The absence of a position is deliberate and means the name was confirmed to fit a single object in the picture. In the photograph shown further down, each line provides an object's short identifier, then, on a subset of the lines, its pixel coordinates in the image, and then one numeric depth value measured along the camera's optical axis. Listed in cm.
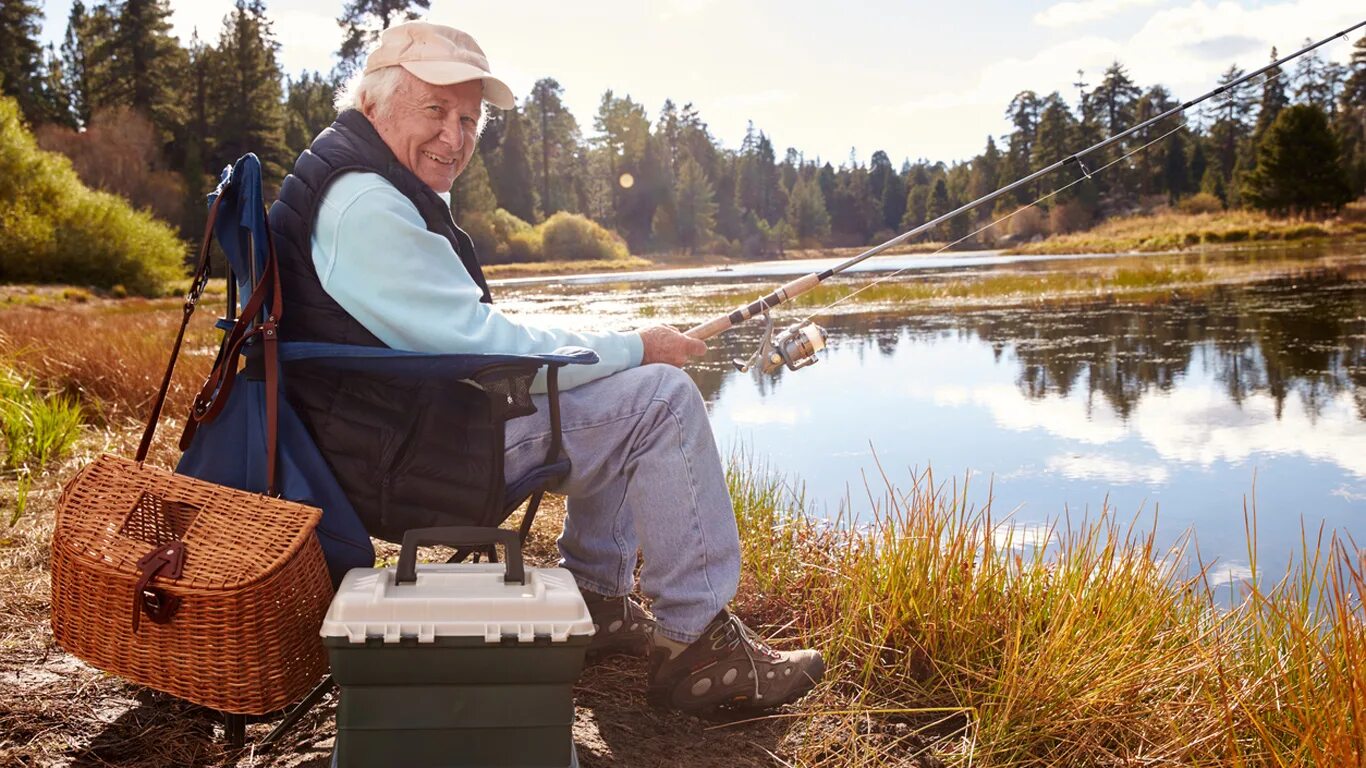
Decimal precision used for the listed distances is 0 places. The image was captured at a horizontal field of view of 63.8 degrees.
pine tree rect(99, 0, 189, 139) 3778
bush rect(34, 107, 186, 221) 3384
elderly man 189
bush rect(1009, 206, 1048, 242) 3348
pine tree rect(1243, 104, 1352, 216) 3741
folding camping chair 183
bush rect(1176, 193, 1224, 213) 4344
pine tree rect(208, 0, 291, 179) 3562
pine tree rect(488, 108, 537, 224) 5216
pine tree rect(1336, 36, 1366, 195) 4753
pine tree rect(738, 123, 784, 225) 7612
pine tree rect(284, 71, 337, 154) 3709
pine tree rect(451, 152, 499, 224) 3953
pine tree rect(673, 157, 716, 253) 6034
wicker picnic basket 166
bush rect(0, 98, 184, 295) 2405
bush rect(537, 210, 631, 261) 4519
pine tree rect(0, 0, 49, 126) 3838
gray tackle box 146
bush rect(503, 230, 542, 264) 4362
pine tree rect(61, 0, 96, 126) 4078
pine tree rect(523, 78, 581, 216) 6056
